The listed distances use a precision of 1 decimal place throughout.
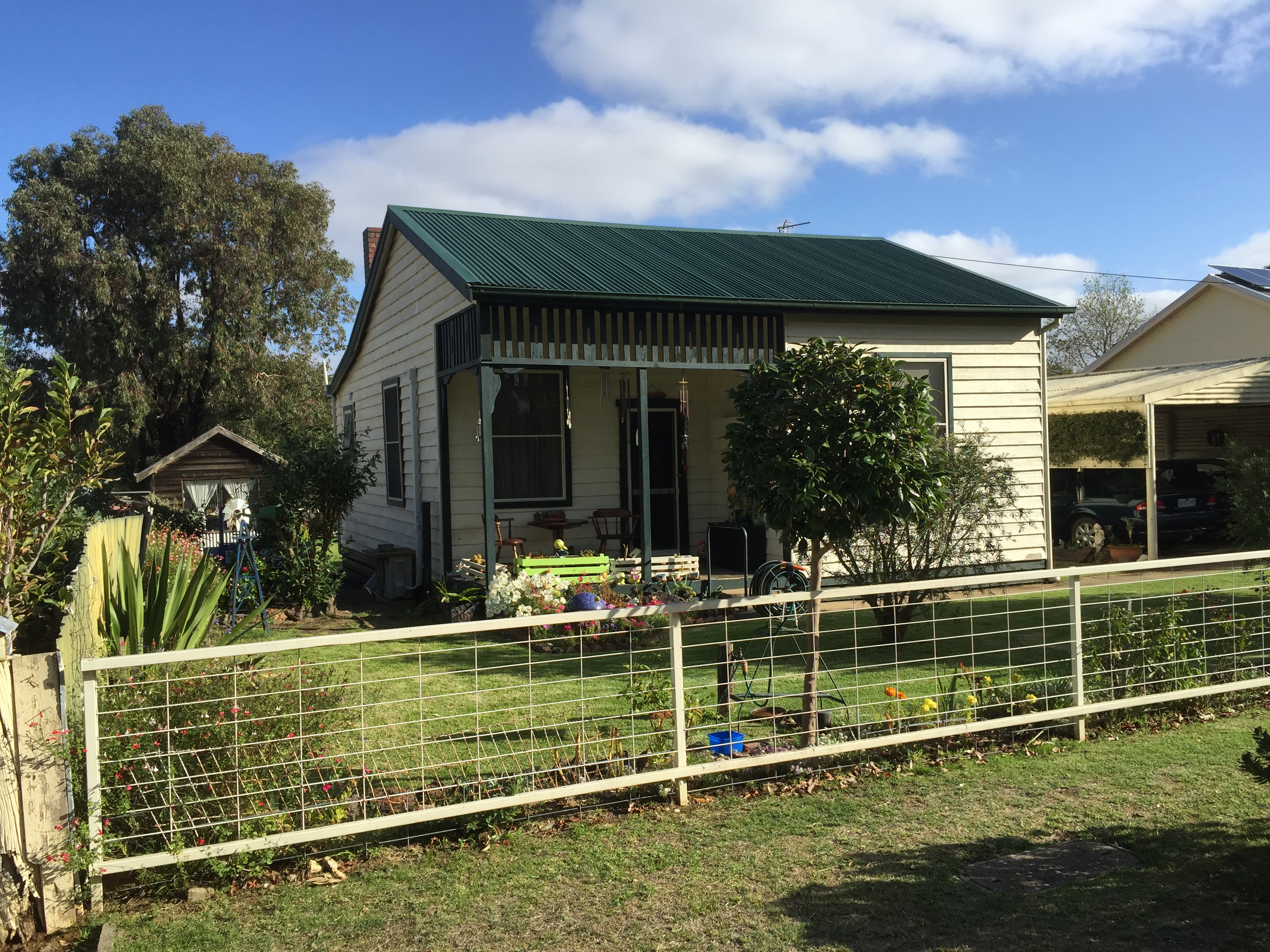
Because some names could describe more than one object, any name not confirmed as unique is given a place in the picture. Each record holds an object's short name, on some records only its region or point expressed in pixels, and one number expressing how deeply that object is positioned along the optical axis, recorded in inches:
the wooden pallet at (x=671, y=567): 466.6
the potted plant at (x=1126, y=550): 634.8
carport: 637.9
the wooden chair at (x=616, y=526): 517.0
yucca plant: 235.6
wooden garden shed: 811.4
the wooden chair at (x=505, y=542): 476.1
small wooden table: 498.3
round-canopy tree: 221.9
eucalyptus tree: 1176.2
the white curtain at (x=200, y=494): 701.3
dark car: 645.9
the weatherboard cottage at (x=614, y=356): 444.1
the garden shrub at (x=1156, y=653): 260.7
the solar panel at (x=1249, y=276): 874.8
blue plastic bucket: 223.0
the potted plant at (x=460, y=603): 428.8
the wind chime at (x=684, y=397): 497.4
